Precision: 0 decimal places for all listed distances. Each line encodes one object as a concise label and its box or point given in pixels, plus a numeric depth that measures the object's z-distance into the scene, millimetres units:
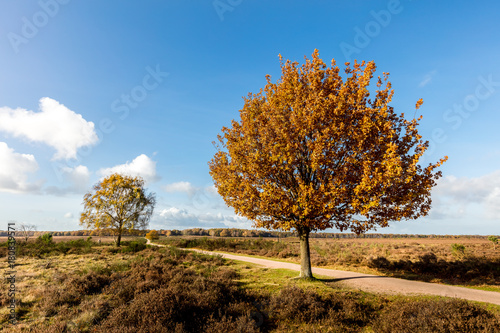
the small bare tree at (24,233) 27172
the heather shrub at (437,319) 7039
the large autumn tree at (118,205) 34188
